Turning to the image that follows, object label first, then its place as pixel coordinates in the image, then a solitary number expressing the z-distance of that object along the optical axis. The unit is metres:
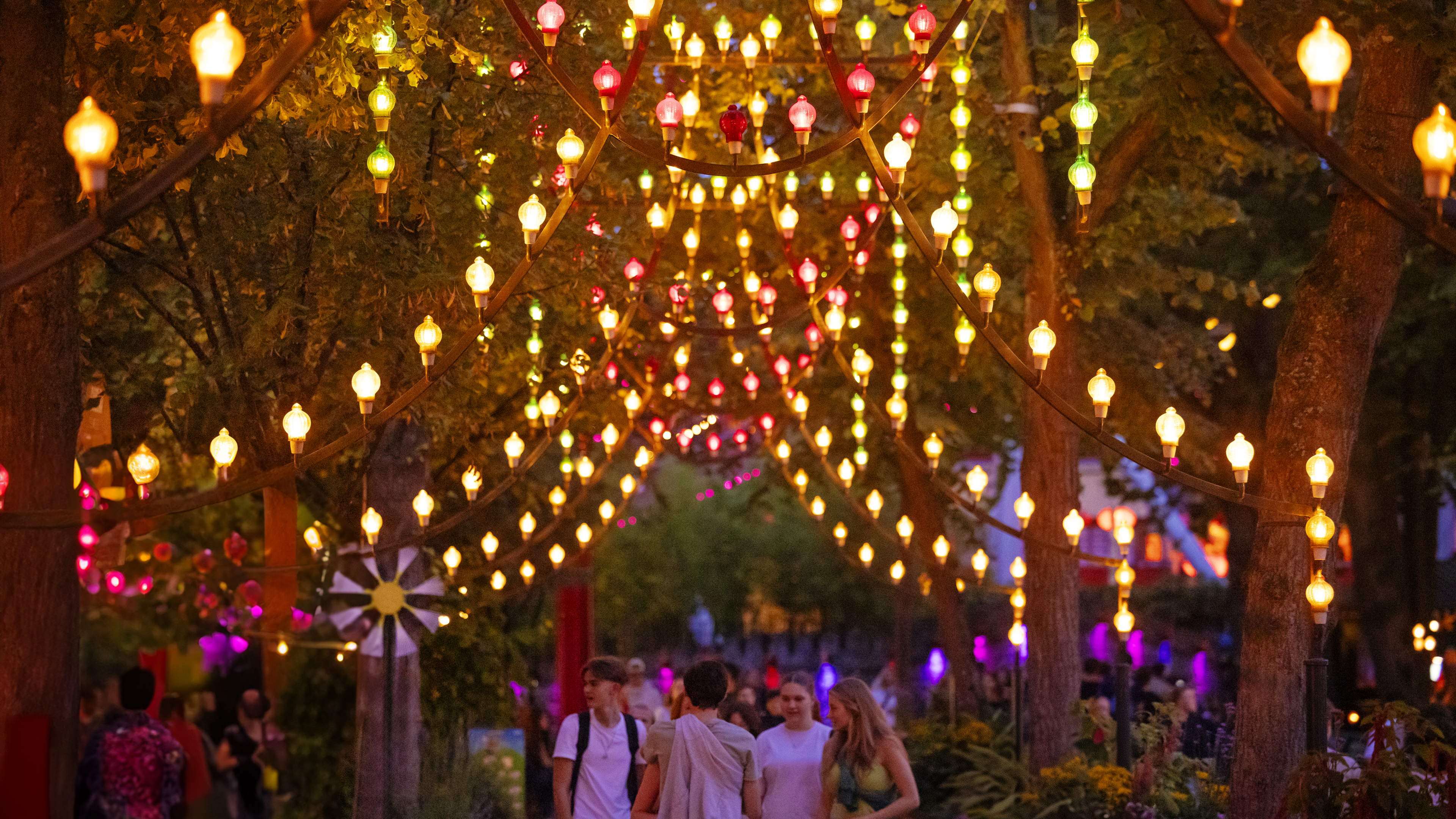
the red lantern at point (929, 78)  12.48
